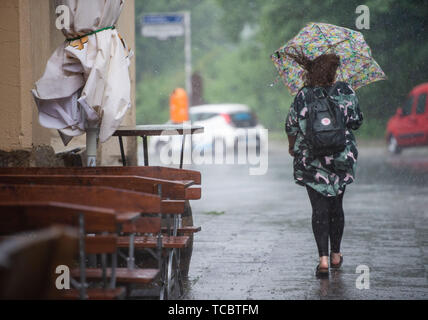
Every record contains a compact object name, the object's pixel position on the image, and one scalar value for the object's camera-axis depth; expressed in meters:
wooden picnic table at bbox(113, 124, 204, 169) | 12.24
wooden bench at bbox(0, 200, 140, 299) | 6.91
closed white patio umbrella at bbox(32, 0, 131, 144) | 11.42
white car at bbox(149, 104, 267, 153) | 51.69
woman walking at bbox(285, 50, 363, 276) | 12.39
